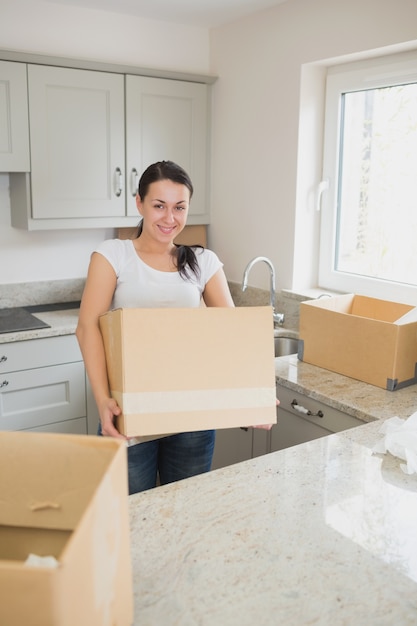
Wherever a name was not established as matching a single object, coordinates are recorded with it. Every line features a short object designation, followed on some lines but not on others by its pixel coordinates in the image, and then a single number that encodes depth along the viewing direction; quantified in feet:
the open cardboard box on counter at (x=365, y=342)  6.48
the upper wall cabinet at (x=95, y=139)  9.04
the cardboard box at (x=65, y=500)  2.47
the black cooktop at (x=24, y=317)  8.77
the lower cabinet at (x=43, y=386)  8.70
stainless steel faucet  9.07
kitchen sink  9.18
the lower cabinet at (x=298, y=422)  6.33
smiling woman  5.44
